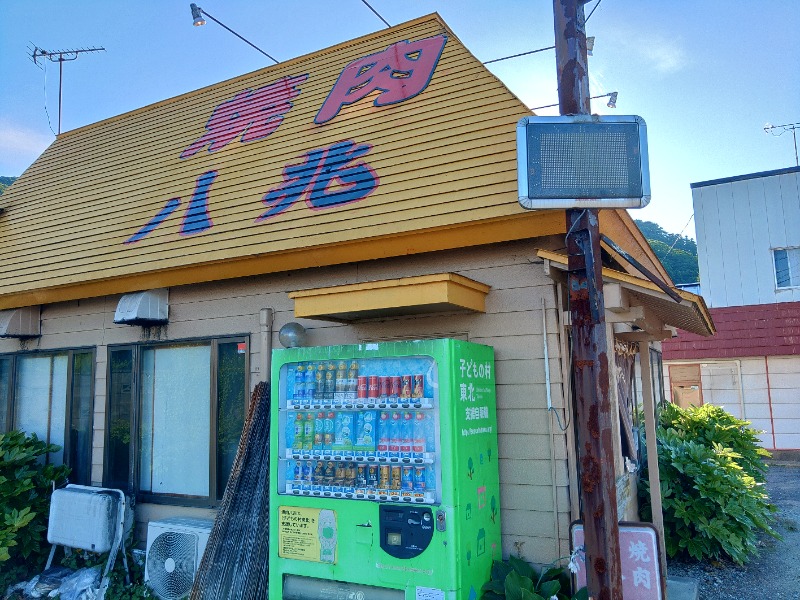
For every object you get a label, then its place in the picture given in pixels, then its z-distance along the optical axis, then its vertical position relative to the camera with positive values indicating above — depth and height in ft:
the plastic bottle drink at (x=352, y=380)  16.43 +0.12
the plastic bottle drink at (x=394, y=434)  15.61 -1.29
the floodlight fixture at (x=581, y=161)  11.18 +4.01
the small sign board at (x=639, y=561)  14.94 -4.47
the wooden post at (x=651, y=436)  20.88 -2.00
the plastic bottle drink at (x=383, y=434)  15.79 -1.30
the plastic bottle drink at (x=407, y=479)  15.29 -2.39
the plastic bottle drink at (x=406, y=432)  15.46 -1.23
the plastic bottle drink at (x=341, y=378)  16.58 +0.19
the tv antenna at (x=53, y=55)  42.39 +23.21
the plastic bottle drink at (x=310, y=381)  17.04 +0.12
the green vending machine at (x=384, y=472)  14.79 -2.29
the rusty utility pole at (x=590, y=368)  11.29 +0.23
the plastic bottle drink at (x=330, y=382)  16.80 +0.08
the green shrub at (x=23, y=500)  23.84 -4.38
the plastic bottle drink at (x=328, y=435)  16.69 -1.36
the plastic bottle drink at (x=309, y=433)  16.93 -1.31
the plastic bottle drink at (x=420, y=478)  15.15 -2.35
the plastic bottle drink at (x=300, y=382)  17.20 +0.10
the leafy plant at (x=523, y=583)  14.46 -4.99
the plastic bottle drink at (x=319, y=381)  16.94 +0.12
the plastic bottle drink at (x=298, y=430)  17.11 -1.23
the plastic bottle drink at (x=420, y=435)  15.28 -1.30
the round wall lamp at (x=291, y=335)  21.16 +1.75
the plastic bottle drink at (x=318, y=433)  16.80 -1.31
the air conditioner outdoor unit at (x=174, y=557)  20.92 -5.83
